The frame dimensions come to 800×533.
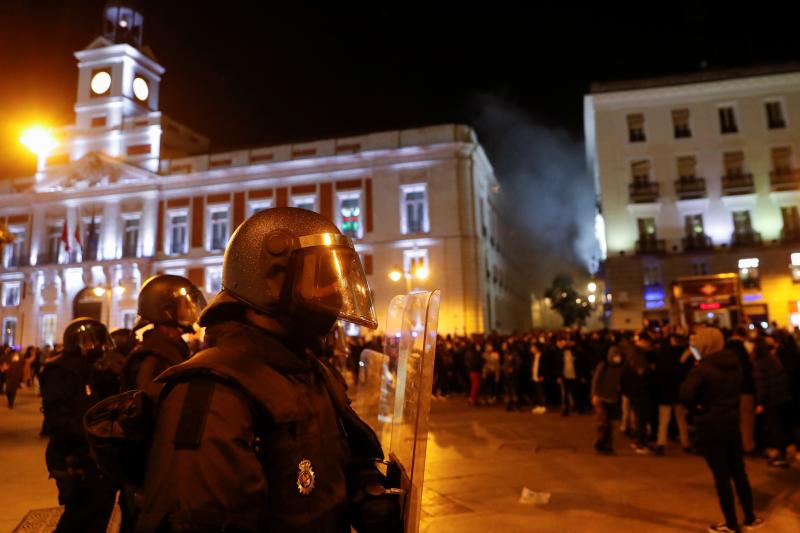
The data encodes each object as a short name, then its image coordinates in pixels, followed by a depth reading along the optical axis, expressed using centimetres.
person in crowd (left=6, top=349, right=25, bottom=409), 1552
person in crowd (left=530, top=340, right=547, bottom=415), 1318
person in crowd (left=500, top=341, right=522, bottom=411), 1363
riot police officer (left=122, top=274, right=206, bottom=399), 309
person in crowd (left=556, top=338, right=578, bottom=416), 1254
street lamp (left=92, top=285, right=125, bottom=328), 3288
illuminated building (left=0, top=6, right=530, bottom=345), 3128
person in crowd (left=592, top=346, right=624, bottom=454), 811
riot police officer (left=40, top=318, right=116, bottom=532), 364
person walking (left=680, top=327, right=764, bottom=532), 468
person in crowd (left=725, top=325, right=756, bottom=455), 780
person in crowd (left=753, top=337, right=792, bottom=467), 729
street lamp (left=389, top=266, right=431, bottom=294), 3034
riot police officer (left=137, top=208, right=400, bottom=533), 126
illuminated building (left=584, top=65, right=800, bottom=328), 2738
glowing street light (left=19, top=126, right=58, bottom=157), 901
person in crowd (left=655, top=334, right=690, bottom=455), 812
